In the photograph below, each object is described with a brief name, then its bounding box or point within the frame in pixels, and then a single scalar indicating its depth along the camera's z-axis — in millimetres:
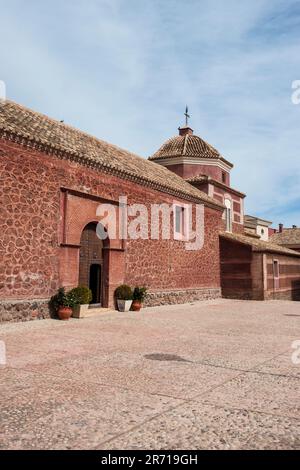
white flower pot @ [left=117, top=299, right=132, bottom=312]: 14227
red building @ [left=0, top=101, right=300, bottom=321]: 10969
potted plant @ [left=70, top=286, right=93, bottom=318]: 12125
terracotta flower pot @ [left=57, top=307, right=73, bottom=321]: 11570
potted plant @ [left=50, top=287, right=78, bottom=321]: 11594
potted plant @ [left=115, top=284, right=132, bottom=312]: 14258
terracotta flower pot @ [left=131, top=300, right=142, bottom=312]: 14625
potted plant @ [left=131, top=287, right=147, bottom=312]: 14641
